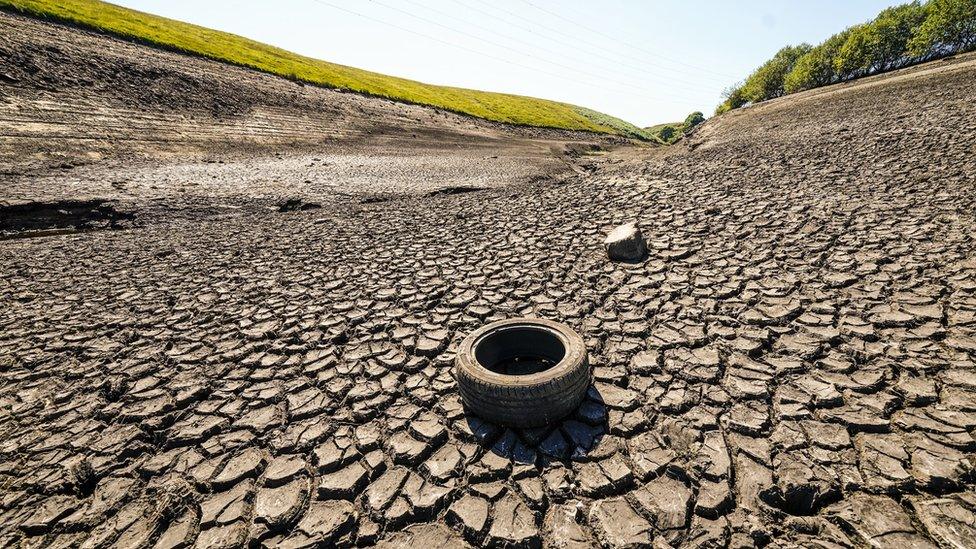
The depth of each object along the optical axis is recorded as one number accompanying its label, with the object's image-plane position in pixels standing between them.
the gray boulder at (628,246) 5.43
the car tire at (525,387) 2.66
